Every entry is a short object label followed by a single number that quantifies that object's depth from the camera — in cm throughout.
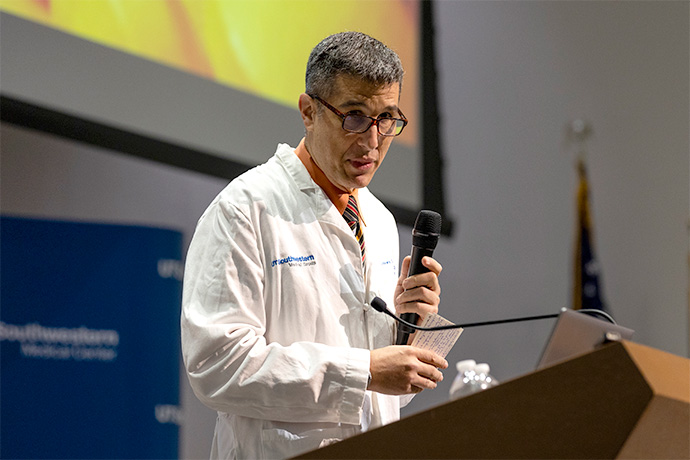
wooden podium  299
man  341
